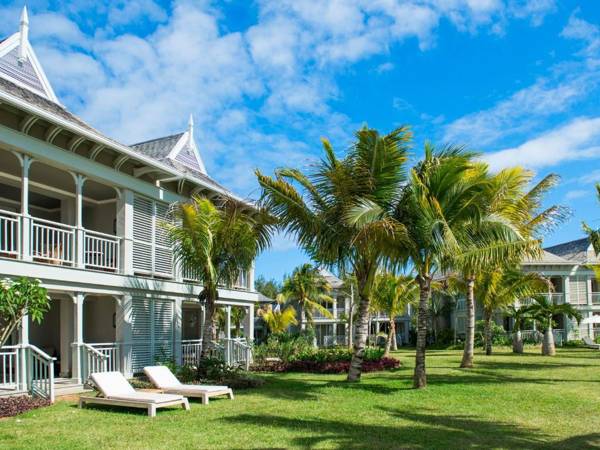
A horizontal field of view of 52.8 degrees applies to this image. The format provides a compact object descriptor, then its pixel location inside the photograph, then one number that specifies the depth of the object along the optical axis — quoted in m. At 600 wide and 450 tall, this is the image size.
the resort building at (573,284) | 44.28
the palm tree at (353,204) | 15.05
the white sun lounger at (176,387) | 12.76
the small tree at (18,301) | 11.15
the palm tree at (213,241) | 16.44
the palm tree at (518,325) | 31.64
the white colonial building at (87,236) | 13.54
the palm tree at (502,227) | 14.93
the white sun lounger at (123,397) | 11.14
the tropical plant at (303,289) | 45.28
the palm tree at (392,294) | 29.80
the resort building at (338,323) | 53.38
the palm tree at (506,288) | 27.42
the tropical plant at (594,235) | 22.73
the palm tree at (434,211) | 14.02
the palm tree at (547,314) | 30.08
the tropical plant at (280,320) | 31.52
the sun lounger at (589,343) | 36.83
